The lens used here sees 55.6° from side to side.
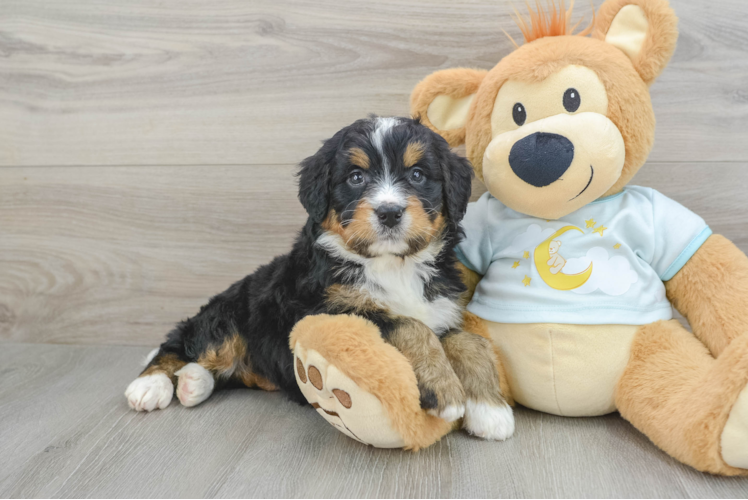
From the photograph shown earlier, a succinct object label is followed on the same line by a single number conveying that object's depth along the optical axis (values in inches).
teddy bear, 21.1
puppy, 21.6
